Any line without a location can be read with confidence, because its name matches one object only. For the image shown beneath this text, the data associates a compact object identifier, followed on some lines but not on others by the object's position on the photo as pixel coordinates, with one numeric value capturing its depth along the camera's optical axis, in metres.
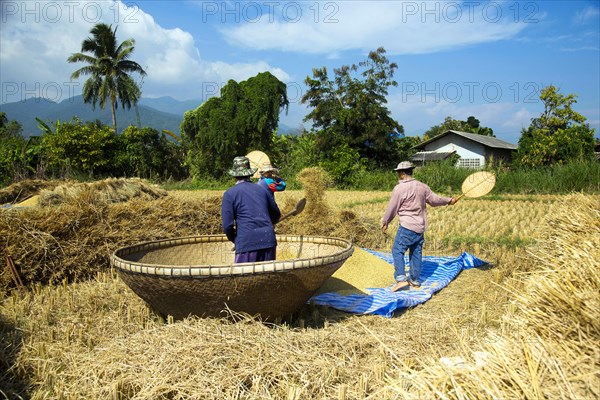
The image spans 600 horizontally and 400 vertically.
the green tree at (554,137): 25.66
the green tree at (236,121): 24.30
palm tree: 30.56
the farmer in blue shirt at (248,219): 3.92
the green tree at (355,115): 24.20
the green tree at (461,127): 44.99
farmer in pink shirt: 5.09
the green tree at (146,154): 24.49
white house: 35.34
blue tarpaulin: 4.36
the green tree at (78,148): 21.42
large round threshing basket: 3.23
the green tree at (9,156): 16.83
